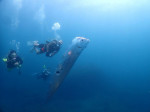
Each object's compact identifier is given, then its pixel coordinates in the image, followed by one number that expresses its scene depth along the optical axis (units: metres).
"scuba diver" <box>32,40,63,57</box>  6.97
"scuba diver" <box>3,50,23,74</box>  7.91
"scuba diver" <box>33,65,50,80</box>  8.57
